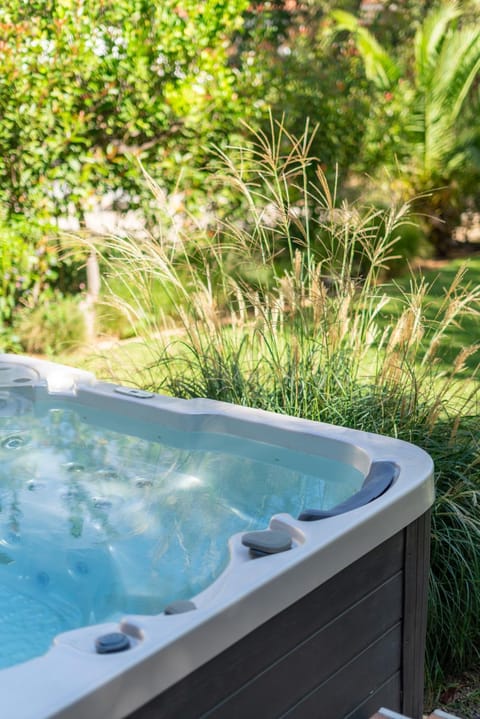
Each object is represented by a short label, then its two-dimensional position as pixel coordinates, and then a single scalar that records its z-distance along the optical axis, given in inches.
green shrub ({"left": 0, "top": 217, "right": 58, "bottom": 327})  201.6
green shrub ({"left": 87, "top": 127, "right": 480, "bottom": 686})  95.9
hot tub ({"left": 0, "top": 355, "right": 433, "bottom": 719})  54.0
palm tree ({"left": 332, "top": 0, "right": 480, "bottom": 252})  346.9
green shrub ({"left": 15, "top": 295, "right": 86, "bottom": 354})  216.1
